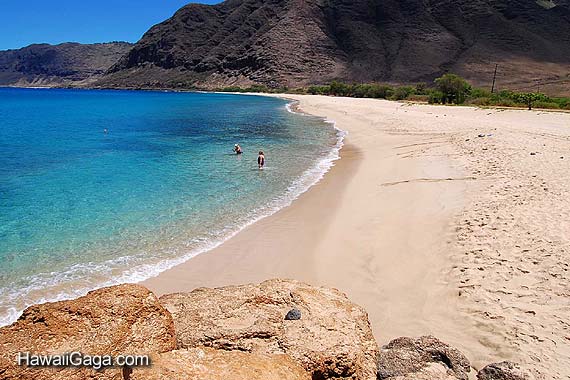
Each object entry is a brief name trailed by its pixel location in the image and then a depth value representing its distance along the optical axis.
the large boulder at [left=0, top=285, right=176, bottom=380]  2.59
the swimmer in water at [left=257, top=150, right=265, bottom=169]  19.15
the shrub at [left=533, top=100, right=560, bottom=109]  42.97
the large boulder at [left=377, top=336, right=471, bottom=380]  4.18
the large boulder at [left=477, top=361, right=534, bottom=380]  4.17
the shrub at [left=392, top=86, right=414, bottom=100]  73.69
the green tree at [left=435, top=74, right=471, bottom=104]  54.31
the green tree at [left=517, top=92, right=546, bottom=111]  45.94
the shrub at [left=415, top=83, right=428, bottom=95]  78.06
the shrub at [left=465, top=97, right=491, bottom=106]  50.75
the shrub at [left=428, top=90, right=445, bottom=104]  55.77
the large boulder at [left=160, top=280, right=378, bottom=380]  3.74
